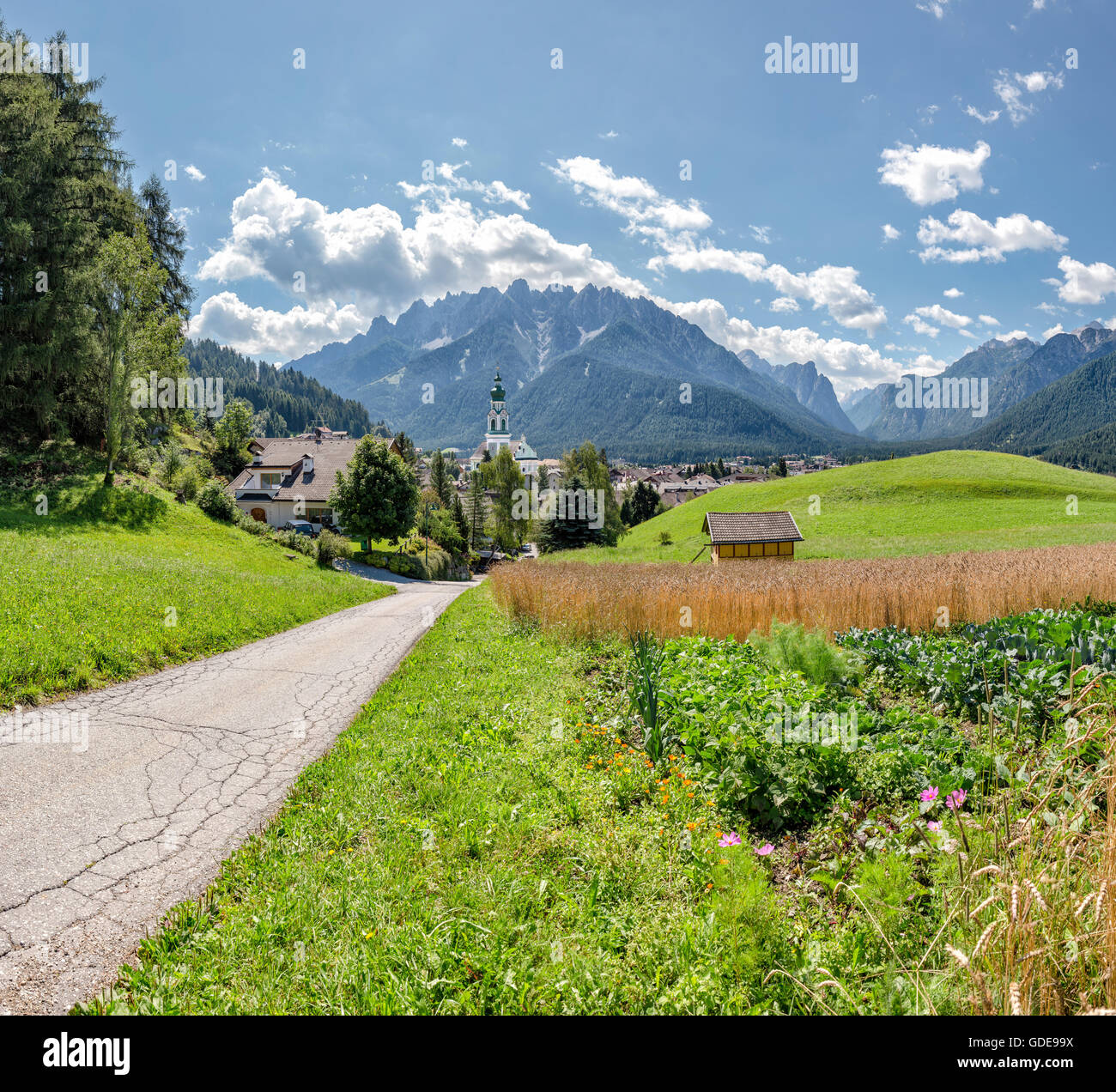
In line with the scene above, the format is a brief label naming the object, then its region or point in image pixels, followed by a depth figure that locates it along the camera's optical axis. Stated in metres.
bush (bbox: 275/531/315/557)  33.54
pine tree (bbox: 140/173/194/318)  46.94
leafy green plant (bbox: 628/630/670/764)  5.84
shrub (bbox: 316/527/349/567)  34.22
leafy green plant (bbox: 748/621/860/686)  6.93
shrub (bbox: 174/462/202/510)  31.88
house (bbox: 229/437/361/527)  52.28
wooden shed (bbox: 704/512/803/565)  31.56
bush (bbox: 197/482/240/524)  31.41
